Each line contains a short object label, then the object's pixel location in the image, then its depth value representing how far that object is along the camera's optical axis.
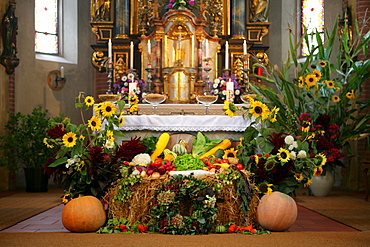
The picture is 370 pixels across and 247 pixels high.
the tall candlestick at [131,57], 11.01
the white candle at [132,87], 9.92
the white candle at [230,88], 9.94
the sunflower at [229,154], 6.20
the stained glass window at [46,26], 13.31
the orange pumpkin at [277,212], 5.43
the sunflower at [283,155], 5.66
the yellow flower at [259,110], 6.00
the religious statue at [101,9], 12.05
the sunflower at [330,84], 8.41
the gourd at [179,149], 6.73
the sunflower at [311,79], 7.89
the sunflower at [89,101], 6.22
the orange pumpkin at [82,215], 5.35
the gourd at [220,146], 6.88
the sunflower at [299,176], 5.77
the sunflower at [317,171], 5.96
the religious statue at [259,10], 11.98
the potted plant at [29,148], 10.73
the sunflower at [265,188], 5.68
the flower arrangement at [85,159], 5.62
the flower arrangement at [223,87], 10.60
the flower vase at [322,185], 9.52
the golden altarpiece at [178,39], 11.29
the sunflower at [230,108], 6.34
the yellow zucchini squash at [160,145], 6.89
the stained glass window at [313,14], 13.20
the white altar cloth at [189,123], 7.38
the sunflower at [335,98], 8.91
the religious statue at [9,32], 11.19
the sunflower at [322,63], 8.94
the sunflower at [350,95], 9.18
